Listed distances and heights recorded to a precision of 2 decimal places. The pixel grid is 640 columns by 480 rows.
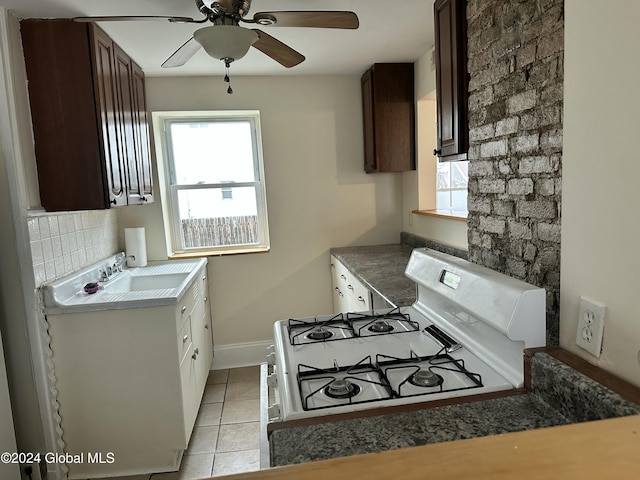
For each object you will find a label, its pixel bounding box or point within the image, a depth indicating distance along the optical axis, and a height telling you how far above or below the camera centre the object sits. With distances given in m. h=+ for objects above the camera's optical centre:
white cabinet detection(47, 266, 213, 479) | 2.19 -1.00
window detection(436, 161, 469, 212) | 3.03 -0.03
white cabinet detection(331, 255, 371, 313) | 2.59 -0.72
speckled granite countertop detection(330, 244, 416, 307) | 2.14 -0.54
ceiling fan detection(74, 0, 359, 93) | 1.59 +0.70
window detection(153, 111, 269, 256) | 3.49 +0.11
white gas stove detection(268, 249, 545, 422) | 1.10 -0.55
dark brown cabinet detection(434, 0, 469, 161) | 1.72 +0.45
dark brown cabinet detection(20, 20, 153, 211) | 2.10 +0.47
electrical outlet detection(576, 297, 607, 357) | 0.99 -0.37
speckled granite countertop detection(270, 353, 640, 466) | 0.88 -0.55
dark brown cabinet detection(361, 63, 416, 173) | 3.21 +0.55
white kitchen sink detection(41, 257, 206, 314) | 2.15 -0.52
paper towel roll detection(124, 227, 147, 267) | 3.20 -0.34
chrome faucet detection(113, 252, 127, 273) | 2.93 -0.44
